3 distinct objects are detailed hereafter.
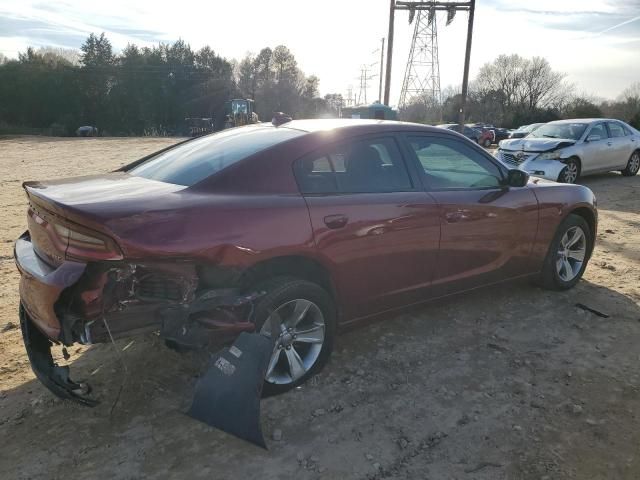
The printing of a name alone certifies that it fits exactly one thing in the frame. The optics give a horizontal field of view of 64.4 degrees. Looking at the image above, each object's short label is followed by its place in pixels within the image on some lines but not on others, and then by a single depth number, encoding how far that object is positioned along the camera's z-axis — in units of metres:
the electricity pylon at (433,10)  22.86
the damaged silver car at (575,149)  10.92
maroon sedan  2.56
